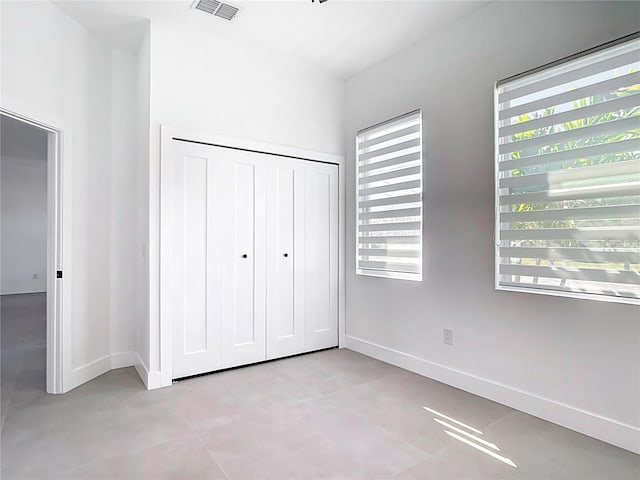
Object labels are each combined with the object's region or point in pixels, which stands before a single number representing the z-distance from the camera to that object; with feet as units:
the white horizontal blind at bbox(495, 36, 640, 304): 6.73
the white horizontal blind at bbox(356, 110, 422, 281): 10.60
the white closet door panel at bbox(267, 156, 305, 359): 11.60
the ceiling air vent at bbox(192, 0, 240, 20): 8.86
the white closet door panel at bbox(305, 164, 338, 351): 12.46
